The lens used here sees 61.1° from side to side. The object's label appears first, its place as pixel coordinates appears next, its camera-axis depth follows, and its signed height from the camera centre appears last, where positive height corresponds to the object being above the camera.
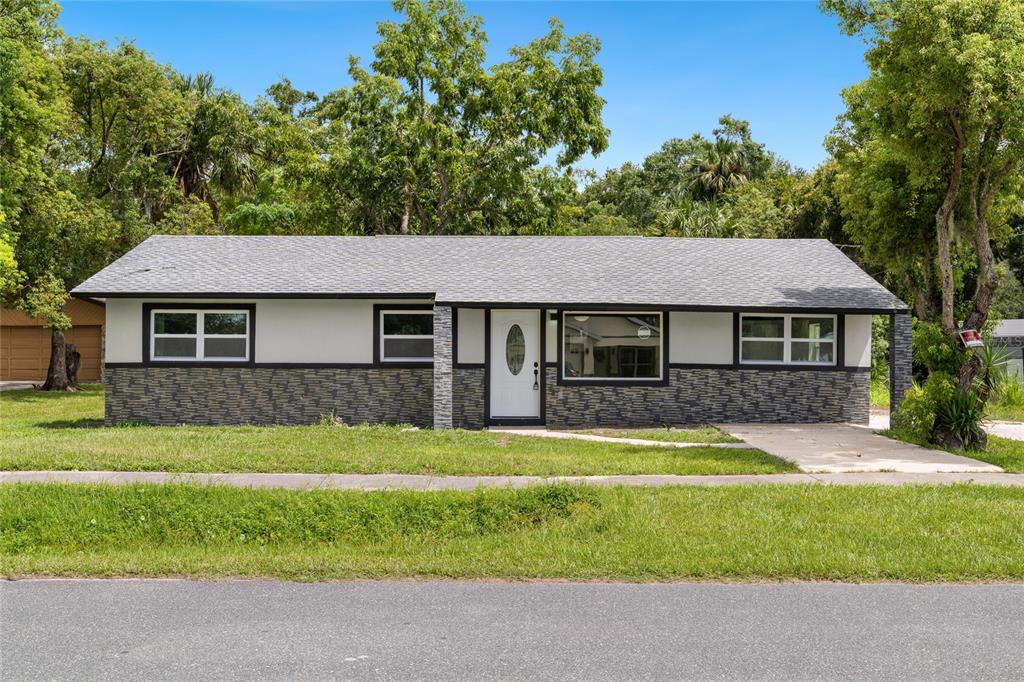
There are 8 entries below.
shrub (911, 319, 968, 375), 13.73 -0.01
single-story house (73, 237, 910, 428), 16.83 -0.06
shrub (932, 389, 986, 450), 13.50 -1.12
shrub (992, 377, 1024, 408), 20.58 -1.09
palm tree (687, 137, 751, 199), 50.84 +10.64
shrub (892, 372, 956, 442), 13.56 -0.89
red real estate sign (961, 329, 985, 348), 13.27 +0.16
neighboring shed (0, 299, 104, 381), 31.75 +0.16
